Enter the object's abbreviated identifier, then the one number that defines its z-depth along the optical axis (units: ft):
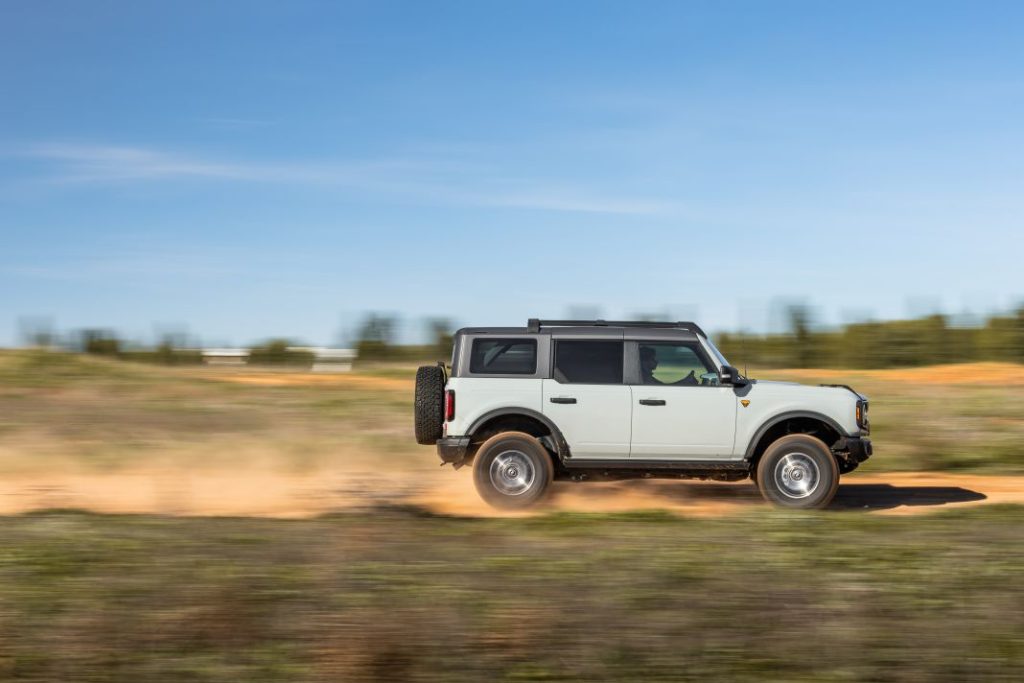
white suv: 35.73
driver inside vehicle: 35.94
